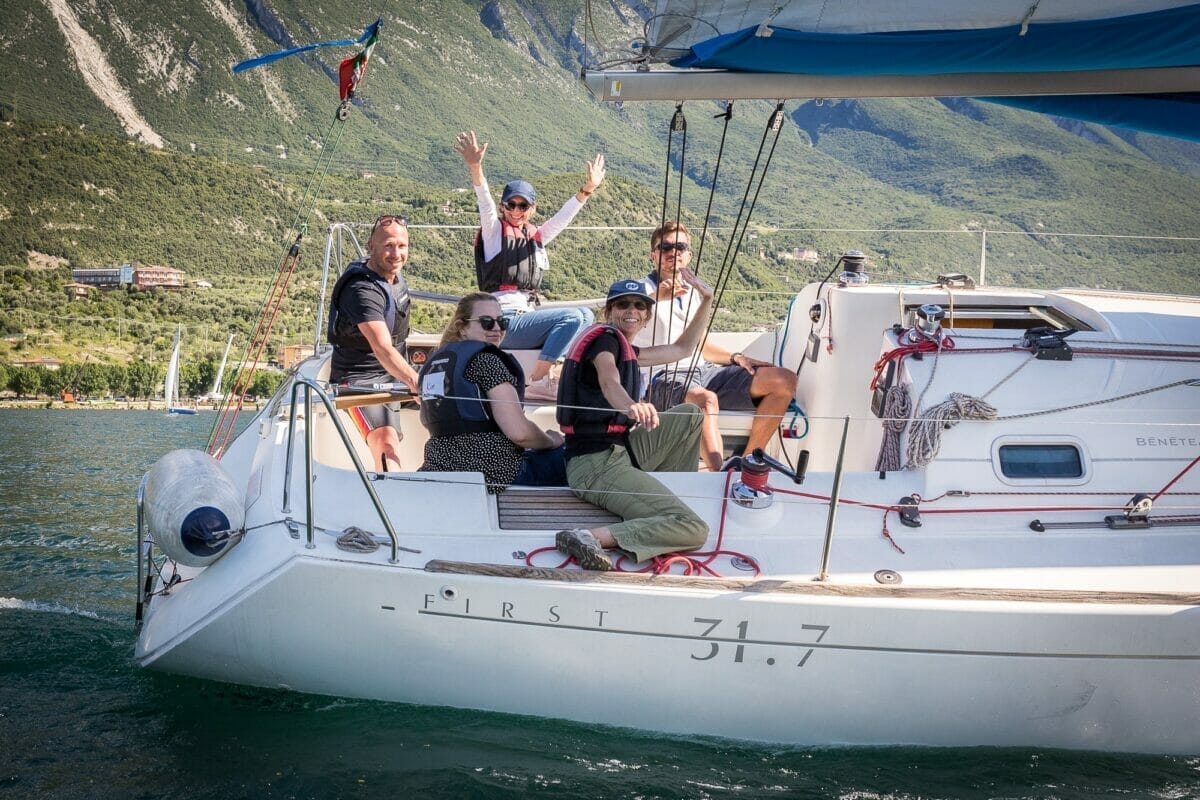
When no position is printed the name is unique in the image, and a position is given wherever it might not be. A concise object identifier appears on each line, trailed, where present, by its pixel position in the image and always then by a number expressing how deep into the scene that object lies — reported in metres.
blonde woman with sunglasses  3.84
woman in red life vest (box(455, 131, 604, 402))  5.45
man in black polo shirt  4.44
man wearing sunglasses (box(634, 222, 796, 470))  4.86
